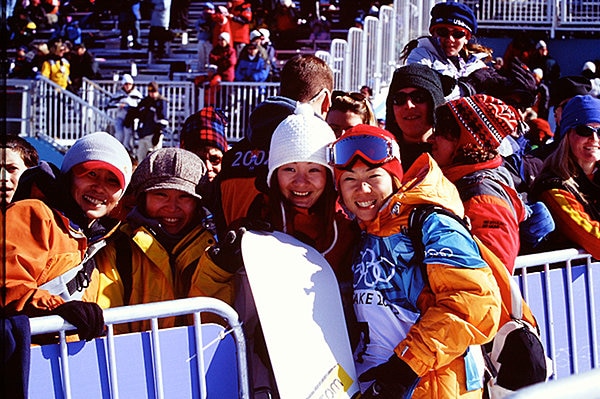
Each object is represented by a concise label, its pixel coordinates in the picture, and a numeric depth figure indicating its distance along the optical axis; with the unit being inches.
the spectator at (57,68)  737.6
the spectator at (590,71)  697.0
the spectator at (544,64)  733.9
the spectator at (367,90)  490.9
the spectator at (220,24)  747.0
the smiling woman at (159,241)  157.9
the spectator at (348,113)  216.1
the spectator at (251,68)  650.8
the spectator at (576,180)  197.9
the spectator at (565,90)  301.0
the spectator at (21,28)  968.9
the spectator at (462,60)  260.1
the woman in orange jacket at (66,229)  132.9
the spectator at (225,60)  668.7
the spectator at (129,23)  919.7
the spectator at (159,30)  895.7
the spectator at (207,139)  219.3
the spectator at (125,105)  661.3
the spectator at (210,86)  644.4
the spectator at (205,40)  784.3
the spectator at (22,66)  791.7
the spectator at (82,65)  804.0
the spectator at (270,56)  676.7
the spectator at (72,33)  940.6
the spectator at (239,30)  759.7
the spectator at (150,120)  645.3
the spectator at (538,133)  377.7
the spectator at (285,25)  844.0
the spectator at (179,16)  943.7
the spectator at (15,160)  174.9
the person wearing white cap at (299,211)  154.4
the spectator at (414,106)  197.5
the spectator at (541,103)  469.1
